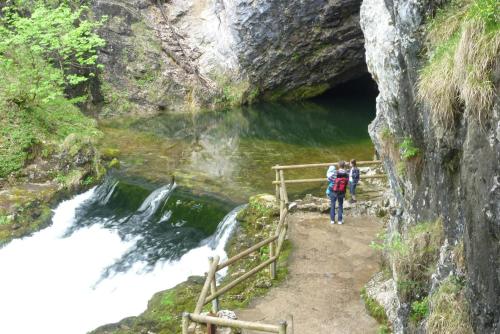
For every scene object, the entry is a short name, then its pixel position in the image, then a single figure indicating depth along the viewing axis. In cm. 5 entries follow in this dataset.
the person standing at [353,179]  1305
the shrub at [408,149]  704
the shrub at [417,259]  636
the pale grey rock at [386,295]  741
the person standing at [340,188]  1163
